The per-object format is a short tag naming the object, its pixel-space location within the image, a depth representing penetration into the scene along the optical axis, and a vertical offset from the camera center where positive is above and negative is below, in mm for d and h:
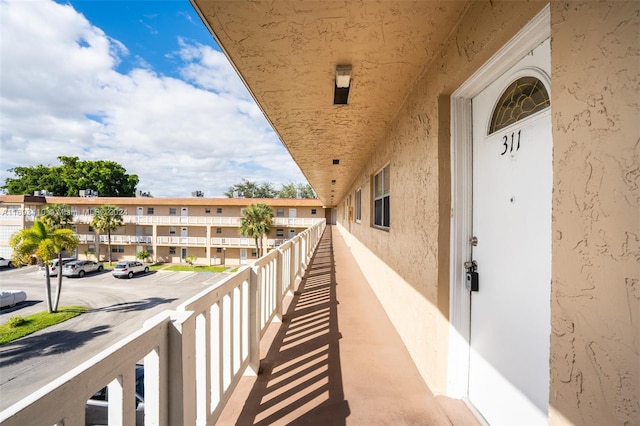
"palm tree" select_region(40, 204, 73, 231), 24938 -192
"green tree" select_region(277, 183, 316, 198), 53250 +4532
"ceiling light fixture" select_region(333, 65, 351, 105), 2059 +1127
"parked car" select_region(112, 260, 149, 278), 24109 -5207
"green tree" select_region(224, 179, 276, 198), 53469 +4808
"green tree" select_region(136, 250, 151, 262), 28734 -4590
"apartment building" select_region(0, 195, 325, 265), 25812 -1086
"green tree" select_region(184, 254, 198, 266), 28438 -4954
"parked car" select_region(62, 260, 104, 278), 25594 -5424
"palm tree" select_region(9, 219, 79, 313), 15172 -1747
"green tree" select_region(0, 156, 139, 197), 49781 +6659
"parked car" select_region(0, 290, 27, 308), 18016 -6089
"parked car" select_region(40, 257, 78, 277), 25938 -5413
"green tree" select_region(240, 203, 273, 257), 25219 -655
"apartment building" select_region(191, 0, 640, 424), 775 +224
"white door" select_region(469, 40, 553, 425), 1265 -174
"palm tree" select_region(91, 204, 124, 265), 26500 -510
